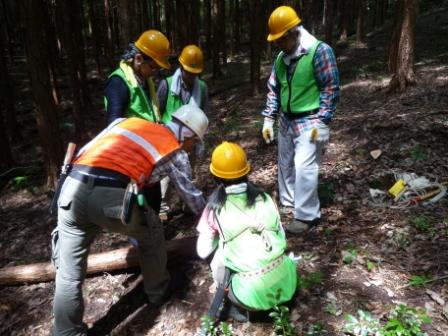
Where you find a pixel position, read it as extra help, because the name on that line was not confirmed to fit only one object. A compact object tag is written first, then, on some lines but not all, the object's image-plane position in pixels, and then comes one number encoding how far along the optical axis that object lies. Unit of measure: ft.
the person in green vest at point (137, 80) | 12.06
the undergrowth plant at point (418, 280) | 10.95
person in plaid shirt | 12.35
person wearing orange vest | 9.29
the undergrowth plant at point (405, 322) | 9.06
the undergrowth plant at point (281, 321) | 9.35
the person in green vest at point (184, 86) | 14.92
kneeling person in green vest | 9.59
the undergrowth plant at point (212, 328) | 9.71
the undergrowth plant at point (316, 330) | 9.78
